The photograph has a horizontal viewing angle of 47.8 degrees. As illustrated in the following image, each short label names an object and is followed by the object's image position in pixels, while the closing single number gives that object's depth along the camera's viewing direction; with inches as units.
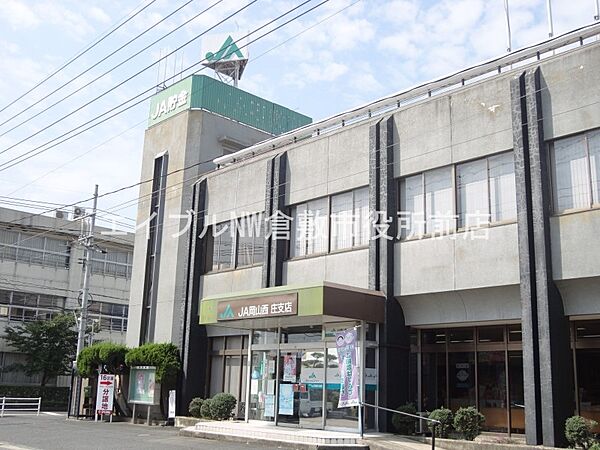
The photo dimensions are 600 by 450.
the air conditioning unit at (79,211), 1393.9
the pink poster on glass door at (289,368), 832.3
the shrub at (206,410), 916.6
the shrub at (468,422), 666.8
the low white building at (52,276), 1774.1
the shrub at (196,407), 949.2
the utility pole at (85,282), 1173.1
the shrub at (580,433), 580.1
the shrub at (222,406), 904.9
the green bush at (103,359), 1095.0
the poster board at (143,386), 1005.2
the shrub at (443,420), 679.7
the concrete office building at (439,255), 646.5
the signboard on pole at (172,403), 968.9
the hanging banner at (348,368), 722.2
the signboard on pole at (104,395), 1063.6
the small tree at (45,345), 1627.7
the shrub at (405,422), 725.9
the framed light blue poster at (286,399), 818.2
